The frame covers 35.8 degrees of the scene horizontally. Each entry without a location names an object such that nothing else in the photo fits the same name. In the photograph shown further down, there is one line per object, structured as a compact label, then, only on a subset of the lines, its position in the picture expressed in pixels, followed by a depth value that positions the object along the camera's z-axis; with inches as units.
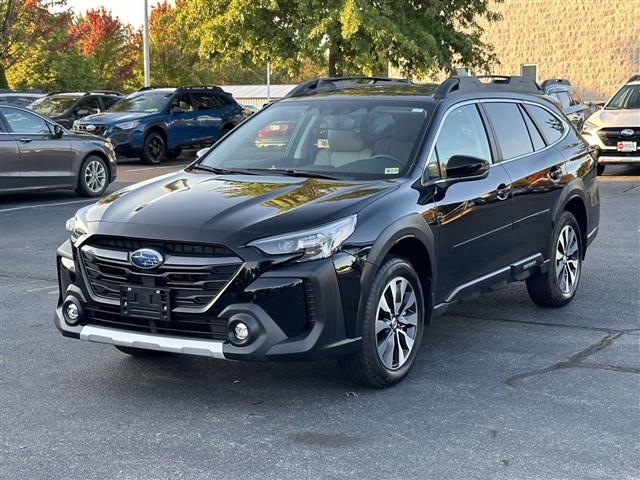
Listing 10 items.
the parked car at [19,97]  1106.3
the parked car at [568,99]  906.0
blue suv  891.4
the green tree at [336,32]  955.3
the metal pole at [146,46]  1371.8
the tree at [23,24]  1456.7
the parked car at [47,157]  572.7
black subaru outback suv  199.6
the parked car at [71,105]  1003.9
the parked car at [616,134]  693.9
